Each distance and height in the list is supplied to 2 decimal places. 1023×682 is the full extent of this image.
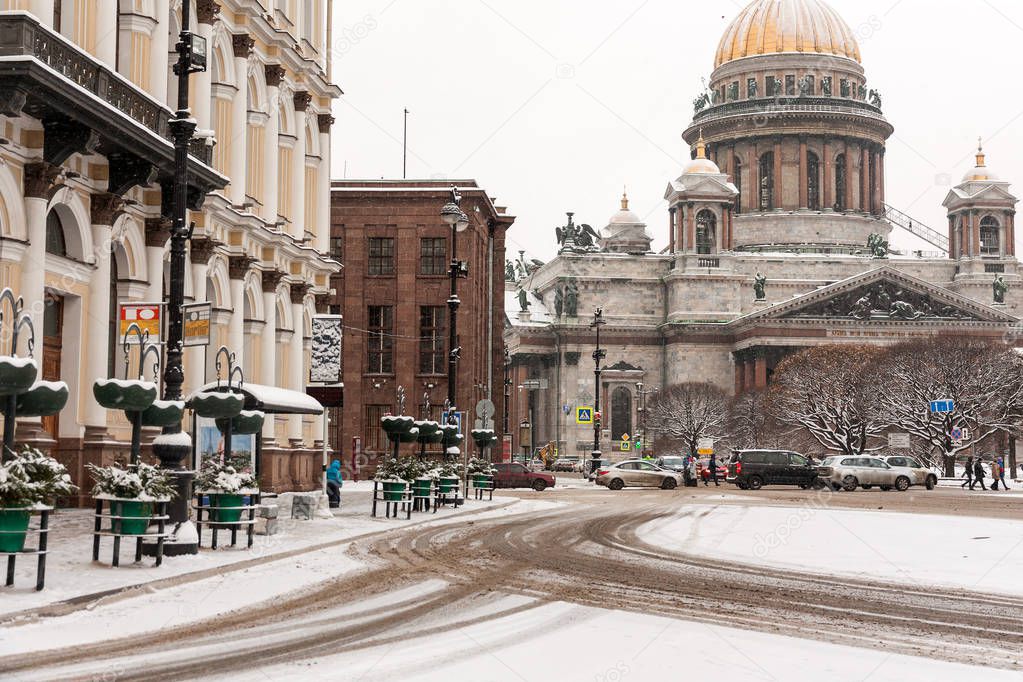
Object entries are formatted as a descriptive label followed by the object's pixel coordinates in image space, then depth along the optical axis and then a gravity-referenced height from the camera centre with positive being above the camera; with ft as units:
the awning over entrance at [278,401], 97.64 +1.71
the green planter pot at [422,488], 114.01 -4.85
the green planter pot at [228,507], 70.64 -4.00
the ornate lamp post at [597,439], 272.60 -2.39
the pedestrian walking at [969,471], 217.56 -6.50
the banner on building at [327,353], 116.47 +5.78
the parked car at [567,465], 376.48 -10.10
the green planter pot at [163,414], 65.92 +0.50
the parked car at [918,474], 214.07 -6.77
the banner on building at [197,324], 77.15 +5.40
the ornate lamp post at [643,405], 414.41 +6.08
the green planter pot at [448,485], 126.52 -5.11
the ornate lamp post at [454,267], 123.24 +14.46
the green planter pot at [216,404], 76.38 +1.09
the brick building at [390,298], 239.50 +20.91
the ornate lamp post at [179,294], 66.85 +6.03
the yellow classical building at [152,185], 83.46 +16.84
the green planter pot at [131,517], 59.06 -3.72
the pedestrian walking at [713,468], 235.38 -6.77
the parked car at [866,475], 203.92 -6.66
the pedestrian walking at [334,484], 113.39 -4.58
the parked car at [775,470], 209.97 -6.23
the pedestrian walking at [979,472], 217.97 -6.59
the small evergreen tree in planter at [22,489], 49.24 -2.23
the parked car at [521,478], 208.13 -7.45
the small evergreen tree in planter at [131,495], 59.11 -2.84
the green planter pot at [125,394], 62.90 +1.32
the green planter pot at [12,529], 49.16 -3.53
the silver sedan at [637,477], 210.79 -7.27
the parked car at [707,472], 239.09 -7.68
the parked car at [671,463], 244.30 -6.15
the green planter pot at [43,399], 55.26 +0.95
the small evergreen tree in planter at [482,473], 152.96 -5.00
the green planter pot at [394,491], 104.68 -4.68
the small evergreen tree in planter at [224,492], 70.69 -3.25
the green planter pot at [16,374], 51.34 +1.77
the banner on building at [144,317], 81.82 +6.06
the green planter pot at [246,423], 85.56 +0.13
